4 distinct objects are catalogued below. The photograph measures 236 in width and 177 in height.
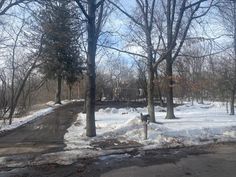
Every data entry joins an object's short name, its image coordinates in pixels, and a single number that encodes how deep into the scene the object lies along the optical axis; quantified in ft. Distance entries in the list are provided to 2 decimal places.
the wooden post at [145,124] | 24.64
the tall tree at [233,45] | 42.92
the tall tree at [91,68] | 26.62
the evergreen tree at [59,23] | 26.53
